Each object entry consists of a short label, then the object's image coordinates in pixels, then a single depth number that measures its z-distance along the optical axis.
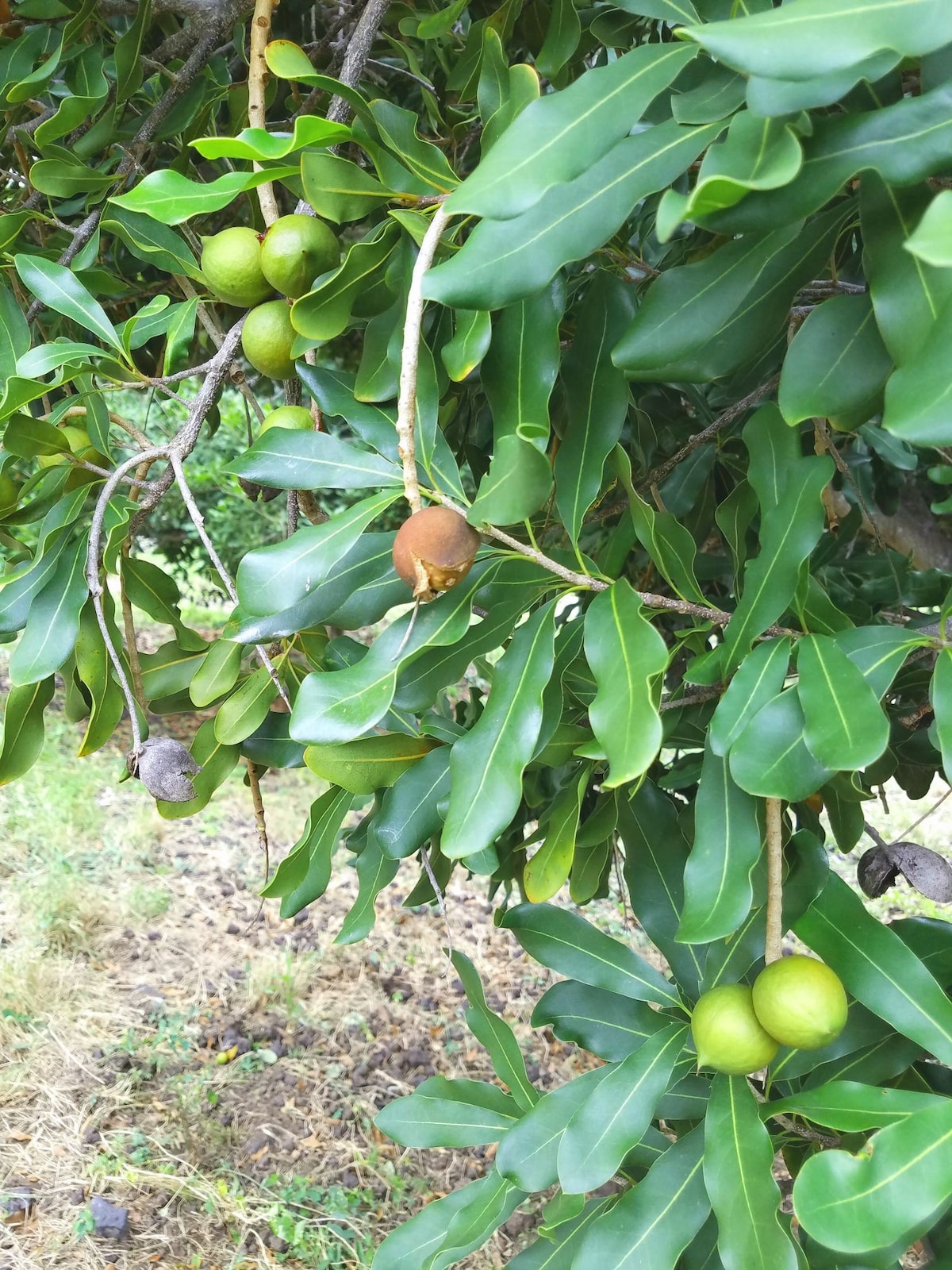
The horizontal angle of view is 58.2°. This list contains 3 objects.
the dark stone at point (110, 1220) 1.75
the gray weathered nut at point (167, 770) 0.72
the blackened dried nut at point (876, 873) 0.76
